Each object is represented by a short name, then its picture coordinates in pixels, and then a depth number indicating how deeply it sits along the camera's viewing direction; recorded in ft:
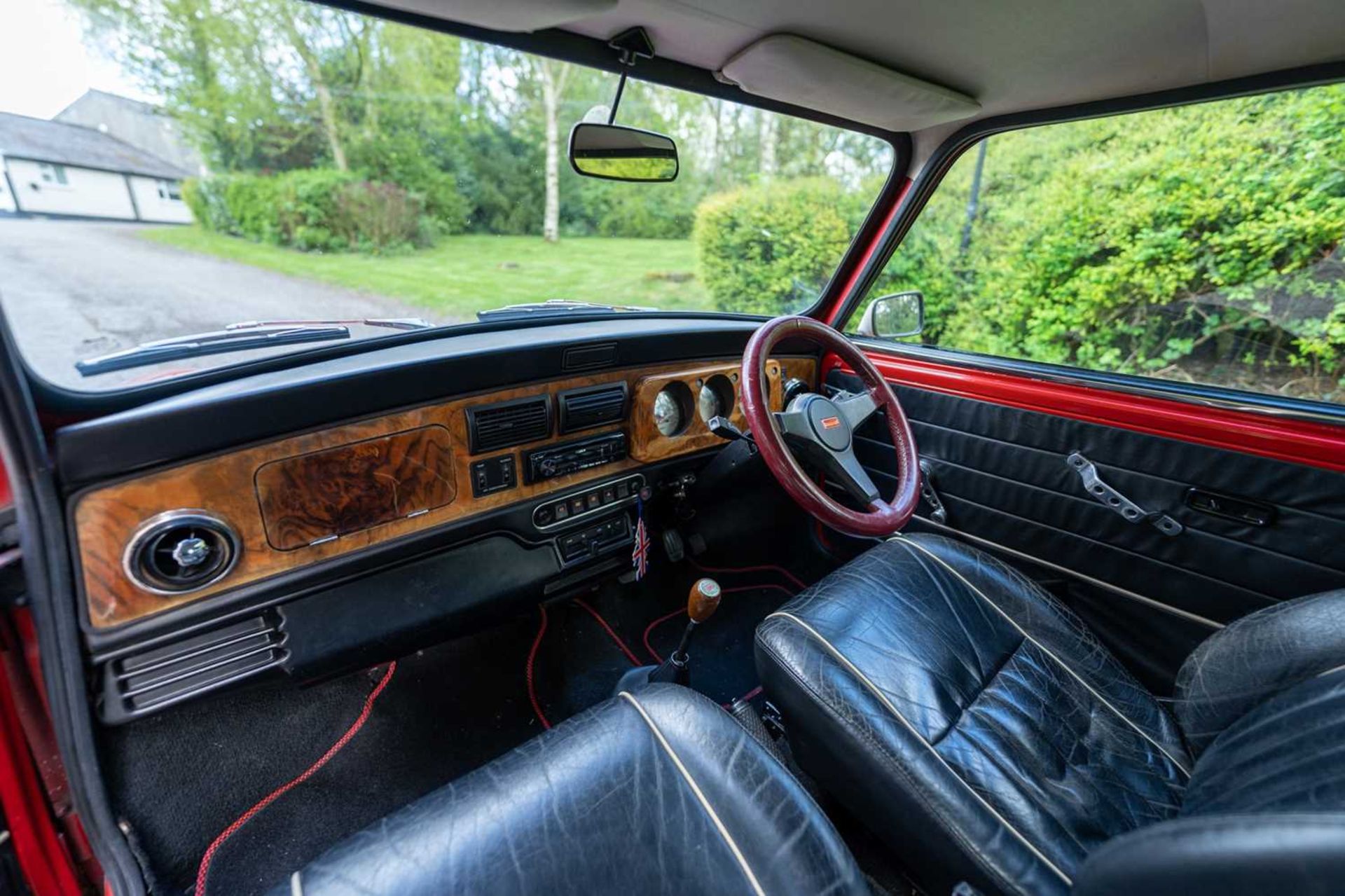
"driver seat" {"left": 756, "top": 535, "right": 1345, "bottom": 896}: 2.73
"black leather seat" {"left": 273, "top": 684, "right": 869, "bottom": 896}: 2.90
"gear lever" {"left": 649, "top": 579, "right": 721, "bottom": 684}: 4.85
